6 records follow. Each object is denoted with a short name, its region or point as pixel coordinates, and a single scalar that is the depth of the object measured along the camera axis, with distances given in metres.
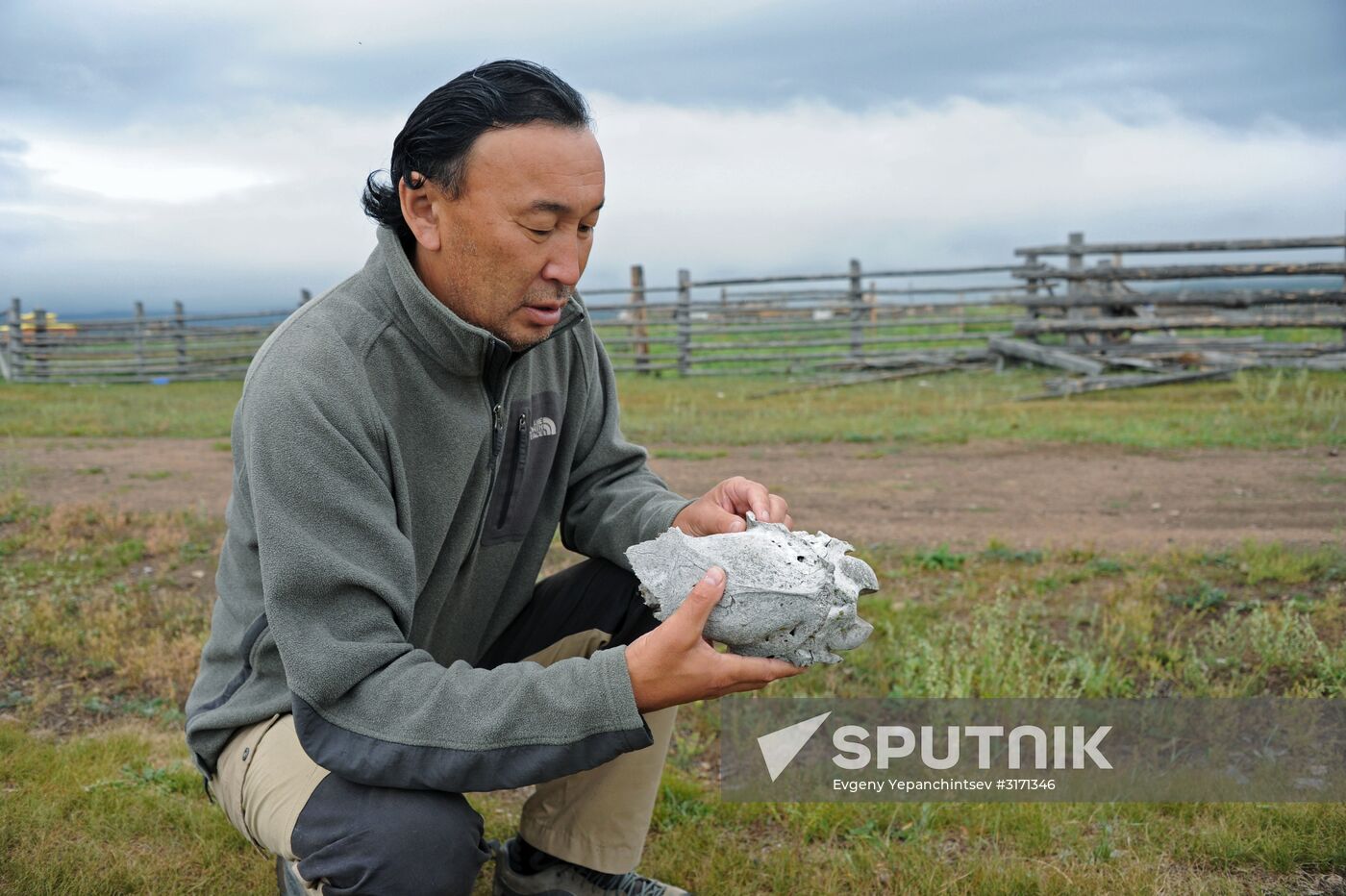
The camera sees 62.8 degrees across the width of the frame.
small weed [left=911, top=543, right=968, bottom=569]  5.19
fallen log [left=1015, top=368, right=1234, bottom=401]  11.89
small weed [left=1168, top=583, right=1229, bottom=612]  4.49
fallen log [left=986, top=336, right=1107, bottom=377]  13.33
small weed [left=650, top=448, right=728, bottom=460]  8.37
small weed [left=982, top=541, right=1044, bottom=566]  5.20
